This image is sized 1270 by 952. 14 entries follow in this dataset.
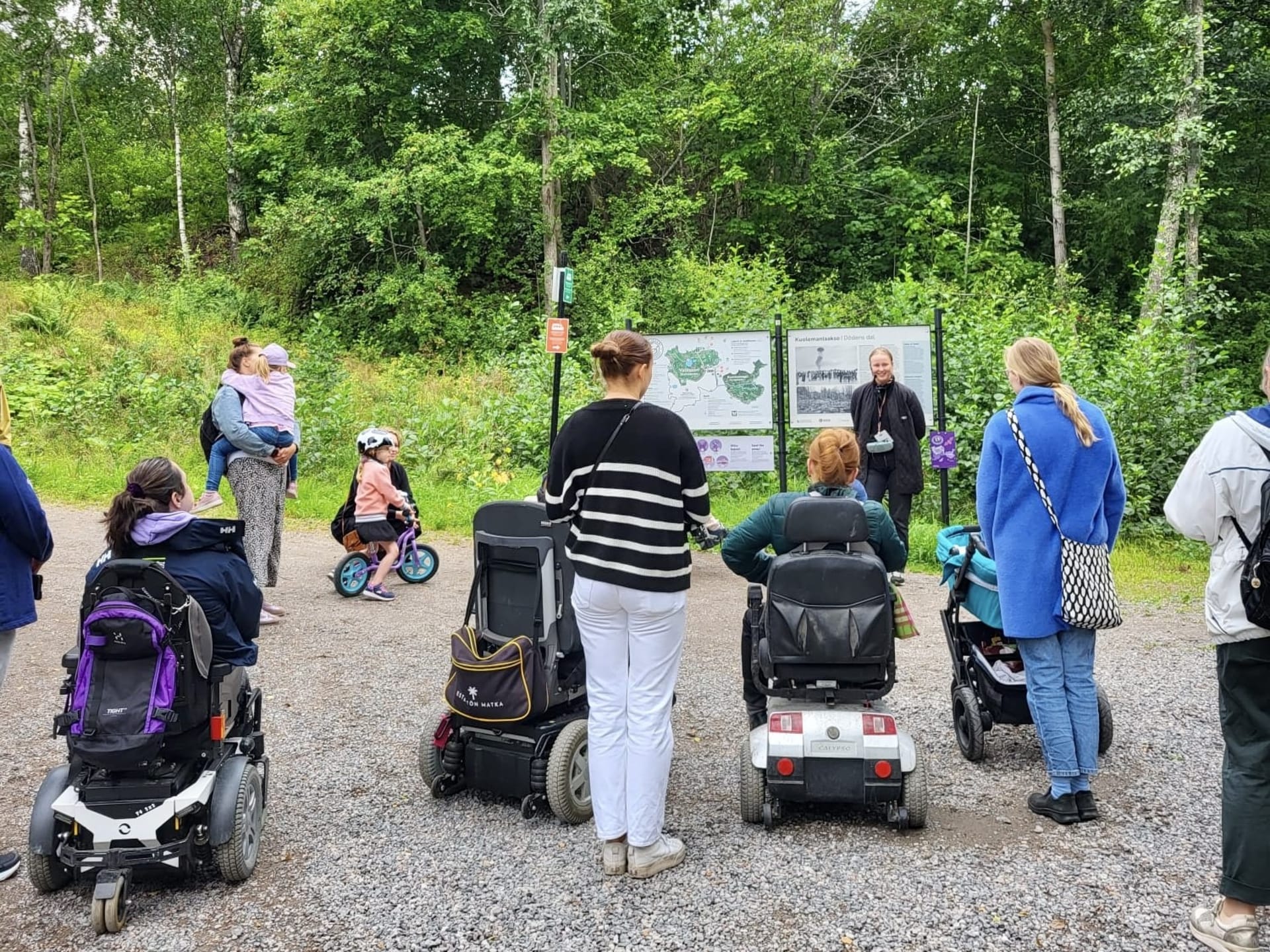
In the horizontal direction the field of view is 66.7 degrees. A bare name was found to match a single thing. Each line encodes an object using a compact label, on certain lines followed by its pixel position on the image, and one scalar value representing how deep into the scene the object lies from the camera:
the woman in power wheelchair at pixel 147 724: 3.07
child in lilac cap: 6.86
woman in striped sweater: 3.32
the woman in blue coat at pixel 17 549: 3.43
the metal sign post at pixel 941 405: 9.05
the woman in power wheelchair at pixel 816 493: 3.99
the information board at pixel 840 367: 9.28
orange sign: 7.18
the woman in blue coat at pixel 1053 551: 3.81
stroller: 4.29
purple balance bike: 7.90
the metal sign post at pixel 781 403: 9.16
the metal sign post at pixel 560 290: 6.91
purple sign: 8.98
